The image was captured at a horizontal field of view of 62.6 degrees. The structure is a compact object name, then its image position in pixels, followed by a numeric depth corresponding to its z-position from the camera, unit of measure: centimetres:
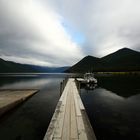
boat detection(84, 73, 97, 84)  3086
